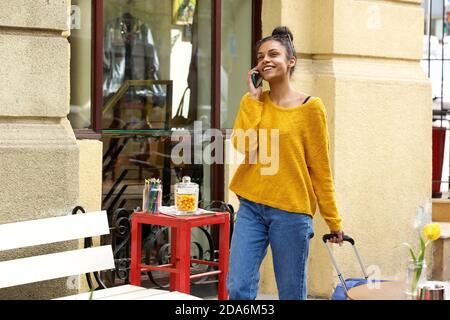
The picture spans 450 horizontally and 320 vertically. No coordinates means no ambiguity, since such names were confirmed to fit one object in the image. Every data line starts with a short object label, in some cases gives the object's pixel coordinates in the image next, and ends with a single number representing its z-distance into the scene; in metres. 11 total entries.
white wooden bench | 9.93
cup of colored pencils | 11.32
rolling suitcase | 9.81
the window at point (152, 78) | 12.74
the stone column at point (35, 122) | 10.84
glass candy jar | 11.30
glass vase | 8.82
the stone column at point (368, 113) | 14.46
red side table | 10.97
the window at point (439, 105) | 18.43
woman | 9.49
